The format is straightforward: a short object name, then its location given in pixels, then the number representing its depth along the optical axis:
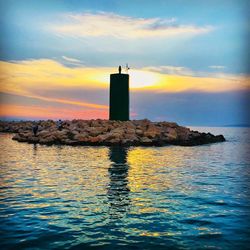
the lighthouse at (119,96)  29.21
